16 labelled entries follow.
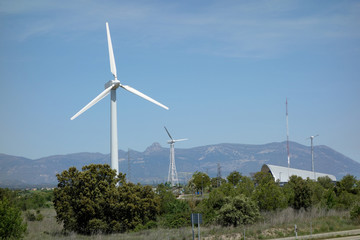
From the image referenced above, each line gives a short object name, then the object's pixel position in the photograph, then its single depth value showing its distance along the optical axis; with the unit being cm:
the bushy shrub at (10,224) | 3809
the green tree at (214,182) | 14758
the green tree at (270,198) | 6594
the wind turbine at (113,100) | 6781
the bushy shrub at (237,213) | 5406
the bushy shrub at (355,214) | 5455
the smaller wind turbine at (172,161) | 16690
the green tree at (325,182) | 10794
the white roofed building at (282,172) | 17462
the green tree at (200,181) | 13075
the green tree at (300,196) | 7106
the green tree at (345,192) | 7320
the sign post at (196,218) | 3528
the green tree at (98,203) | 5612
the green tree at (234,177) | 12209
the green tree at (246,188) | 6944
